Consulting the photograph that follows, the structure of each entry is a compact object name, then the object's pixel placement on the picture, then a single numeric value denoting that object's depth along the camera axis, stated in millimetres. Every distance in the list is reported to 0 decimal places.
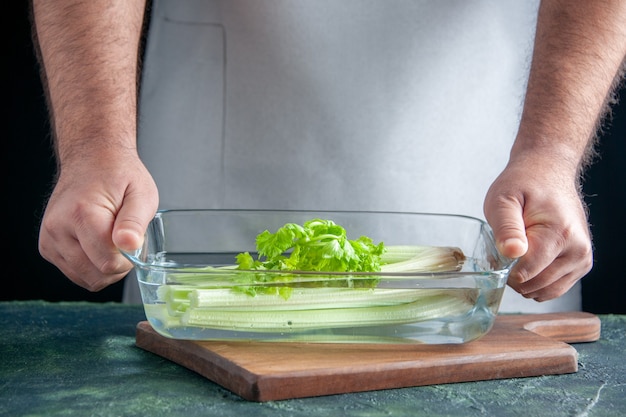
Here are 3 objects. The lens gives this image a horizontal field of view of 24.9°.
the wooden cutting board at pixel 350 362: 964
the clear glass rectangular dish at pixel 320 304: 999
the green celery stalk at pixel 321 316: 1021
